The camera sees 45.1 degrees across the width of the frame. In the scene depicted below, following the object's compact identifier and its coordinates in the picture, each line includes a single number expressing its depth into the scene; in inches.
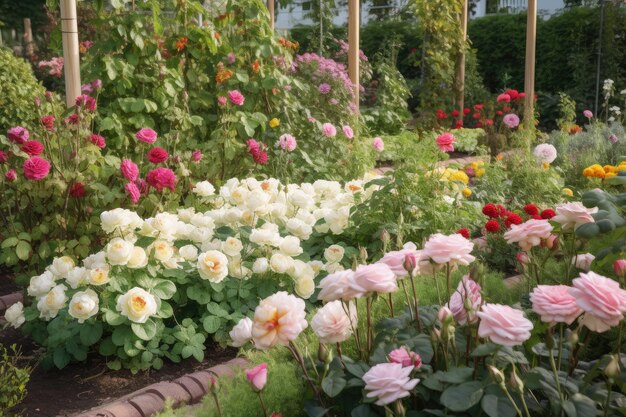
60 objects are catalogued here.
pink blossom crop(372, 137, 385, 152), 199.0
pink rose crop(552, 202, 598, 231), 73.3
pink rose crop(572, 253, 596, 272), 74.2
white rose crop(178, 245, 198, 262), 128.0
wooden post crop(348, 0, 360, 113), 249.9
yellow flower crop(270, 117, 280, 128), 201.2
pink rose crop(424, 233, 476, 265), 66.6
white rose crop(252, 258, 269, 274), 128.0
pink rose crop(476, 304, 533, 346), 54.1
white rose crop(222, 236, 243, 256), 129.1
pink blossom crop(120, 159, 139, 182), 130.4
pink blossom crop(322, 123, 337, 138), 204.7
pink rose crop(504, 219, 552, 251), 74.9
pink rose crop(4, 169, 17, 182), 135.4
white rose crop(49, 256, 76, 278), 123.1
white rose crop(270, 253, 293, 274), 126.8
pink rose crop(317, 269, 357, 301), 63.0
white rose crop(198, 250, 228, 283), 121.8
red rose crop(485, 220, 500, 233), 127.6
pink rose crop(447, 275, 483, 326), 66.2
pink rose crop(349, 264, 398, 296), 61.1
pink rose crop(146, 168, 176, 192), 131.7
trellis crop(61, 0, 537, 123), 162.7
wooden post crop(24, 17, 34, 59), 536.6
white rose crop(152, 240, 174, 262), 122.5
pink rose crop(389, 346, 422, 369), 58.4
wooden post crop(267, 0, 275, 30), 298.0
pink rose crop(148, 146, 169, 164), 137.8
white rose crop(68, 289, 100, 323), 113.5
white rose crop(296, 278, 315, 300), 128.3
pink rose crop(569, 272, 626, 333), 52.7
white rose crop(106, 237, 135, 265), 115.6
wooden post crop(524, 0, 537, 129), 335.0
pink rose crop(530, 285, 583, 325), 56.2
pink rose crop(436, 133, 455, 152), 169.0
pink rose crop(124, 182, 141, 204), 128.6
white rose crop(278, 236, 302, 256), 128.8
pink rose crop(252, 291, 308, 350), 60.0
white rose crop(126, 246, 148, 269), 118.4
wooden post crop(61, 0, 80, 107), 162.2
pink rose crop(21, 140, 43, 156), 131.0
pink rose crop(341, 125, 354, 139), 207.2
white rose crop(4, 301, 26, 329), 125.3
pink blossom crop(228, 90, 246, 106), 182.9
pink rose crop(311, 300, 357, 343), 63.6
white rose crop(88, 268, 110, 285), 115.3
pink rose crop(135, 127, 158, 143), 144.0
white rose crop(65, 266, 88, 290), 118.8
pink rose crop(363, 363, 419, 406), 54.4
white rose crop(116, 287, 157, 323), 113.0
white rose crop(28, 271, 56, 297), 121.6
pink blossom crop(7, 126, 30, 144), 136.4
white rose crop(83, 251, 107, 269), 118.3
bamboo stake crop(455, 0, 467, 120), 373.4
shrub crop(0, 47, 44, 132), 205.5
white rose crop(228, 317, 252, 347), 65.5
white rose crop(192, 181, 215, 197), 150.8
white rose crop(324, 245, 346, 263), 137.3
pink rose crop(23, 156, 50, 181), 127.9
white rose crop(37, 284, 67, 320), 118.1
